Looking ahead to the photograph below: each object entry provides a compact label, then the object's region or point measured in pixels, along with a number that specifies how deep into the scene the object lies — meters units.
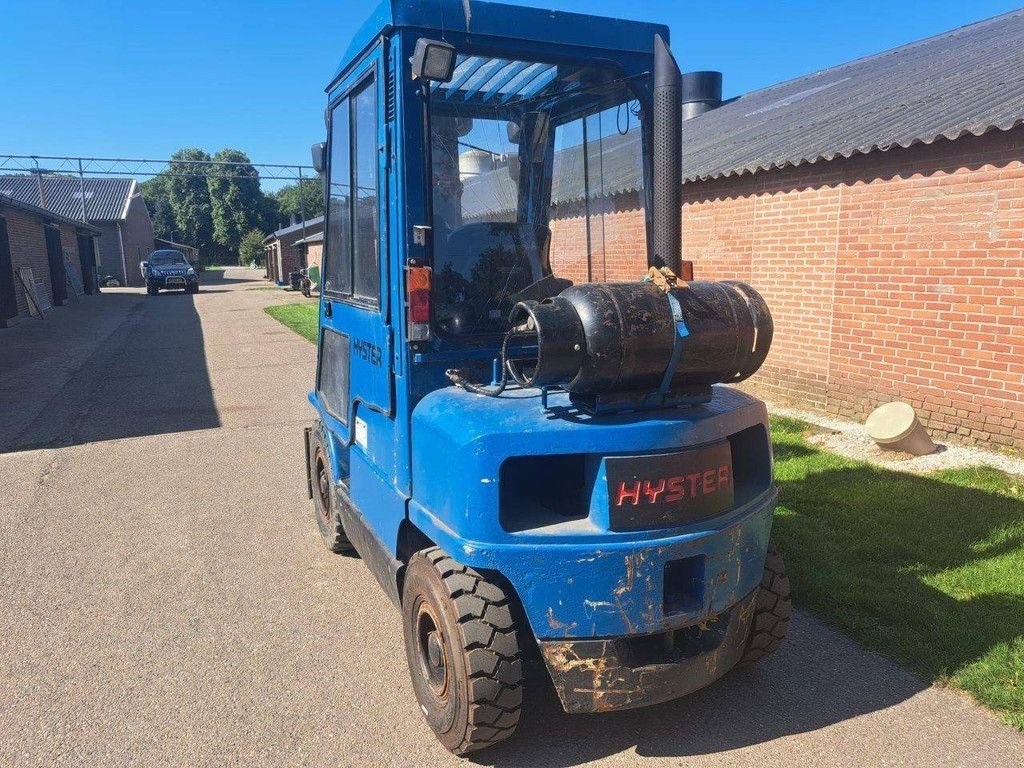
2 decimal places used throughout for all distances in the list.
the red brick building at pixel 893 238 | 6.09
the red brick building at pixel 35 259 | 19.36
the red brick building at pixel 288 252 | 41.00
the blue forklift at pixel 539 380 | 2.49
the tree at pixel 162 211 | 79.62
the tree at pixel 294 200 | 73.39
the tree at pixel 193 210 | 76.75
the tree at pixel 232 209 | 75.25
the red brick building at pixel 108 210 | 45.16
